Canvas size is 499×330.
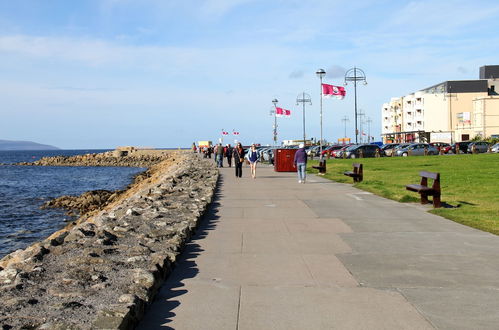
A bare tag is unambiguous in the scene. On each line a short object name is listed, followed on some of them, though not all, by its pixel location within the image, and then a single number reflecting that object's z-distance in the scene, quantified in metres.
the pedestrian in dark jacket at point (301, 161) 23.06
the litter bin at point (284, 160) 31.50
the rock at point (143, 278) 5.96
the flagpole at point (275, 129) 70.51
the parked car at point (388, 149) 61.12
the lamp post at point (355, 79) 51.47
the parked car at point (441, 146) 59.97
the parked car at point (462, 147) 62.33
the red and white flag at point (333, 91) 41.19
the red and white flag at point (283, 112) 56.91
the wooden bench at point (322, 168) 30.24
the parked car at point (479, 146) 59.51
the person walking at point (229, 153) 41.01
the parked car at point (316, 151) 65.48
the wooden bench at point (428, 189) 13.92
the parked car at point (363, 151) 56.06
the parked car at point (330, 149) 62.91
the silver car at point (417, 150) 58.62
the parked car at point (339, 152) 58.25
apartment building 97.94
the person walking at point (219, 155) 39.16
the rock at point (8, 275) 6.07
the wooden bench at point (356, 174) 22.86
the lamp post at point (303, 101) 64.04
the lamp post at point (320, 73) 39.81
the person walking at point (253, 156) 27.19
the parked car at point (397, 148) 60.20
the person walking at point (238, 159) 27.33
